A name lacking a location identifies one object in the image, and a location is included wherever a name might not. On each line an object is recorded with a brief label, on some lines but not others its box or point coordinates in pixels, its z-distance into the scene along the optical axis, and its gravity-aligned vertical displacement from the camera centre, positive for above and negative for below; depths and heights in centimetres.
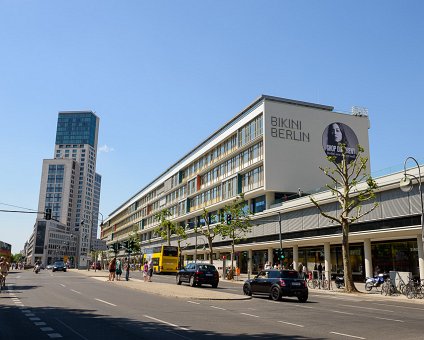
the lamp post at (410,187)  2797 +504
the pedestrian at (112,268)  3735 -40
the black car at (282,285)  2170 -95
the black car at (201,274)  3125 -71
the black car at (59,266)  7144 -56
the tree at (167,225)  7012 +628
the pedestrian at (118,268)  3987 -47
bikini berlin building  3639 +990
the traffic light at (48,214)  3892 +427
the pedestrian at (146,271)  3712 -62
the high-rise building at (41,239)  19300 +1001
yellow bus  5650 +61
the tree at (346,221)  3116 +322
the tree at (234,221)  5116 +508
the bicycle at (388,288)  2867 -137
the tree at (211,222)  6747 +652
